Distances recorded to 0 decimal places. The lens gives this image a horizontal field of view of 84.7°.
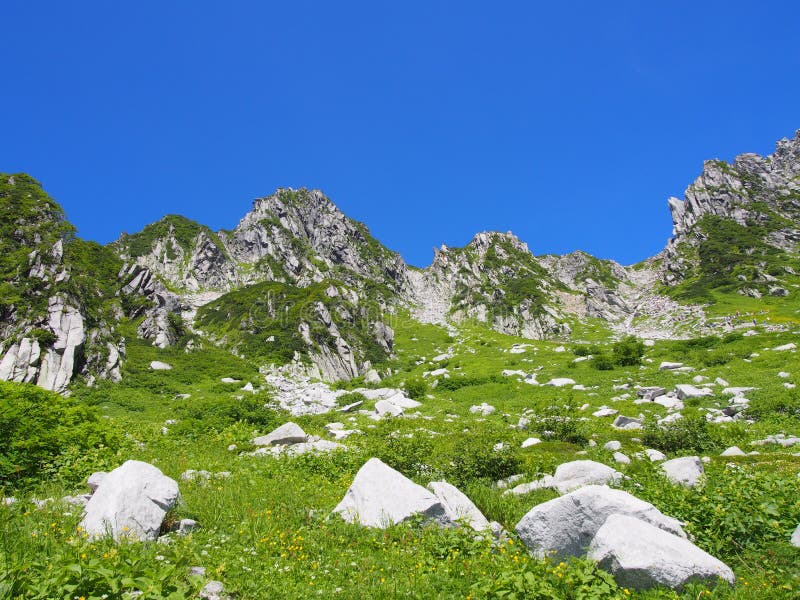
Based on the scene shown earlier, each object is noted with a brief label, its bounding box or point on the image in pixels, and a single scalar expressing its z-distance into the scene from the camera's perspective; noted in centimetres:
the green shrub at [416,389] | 3200
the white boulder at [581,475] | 1018
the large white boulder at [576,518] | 702
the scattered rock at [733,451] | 1262
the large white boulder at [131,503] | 697
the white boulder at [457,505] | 830
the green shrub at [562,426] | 1606
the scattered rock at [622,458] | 1257
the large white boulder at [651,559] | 577
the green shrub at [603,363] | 3372
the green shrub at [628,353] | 3403
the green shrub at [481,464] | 1172
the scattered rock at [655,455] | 1251
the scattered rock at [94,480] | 940
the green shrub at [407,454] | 1182
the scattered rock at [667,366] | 2939
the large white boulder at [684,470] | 958
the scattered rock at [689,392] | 2130
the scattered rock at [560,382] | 3026
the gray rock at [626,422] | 1809
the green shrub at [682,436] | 1383
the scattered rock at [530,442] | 1540
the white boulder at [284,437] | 1607
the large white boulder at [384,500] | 811
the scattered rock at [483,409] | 2509
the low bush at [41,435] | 935
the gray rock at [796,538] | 617
